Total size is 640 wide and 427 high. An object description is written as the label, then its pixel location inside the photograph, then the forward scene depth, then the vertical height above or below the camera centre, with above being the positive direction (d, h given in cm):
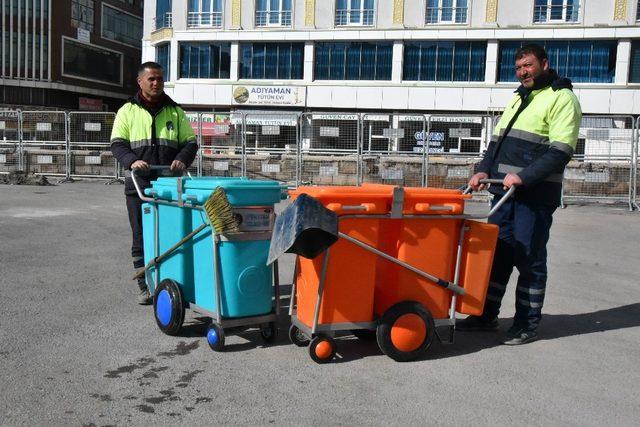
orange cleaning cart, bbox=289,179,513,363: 371 -72
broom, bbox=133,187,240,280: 373 -38
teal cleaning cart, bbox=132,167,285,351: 390 -74
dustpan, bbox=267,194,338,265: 339 -43
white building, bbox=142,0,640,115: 3234 +611
